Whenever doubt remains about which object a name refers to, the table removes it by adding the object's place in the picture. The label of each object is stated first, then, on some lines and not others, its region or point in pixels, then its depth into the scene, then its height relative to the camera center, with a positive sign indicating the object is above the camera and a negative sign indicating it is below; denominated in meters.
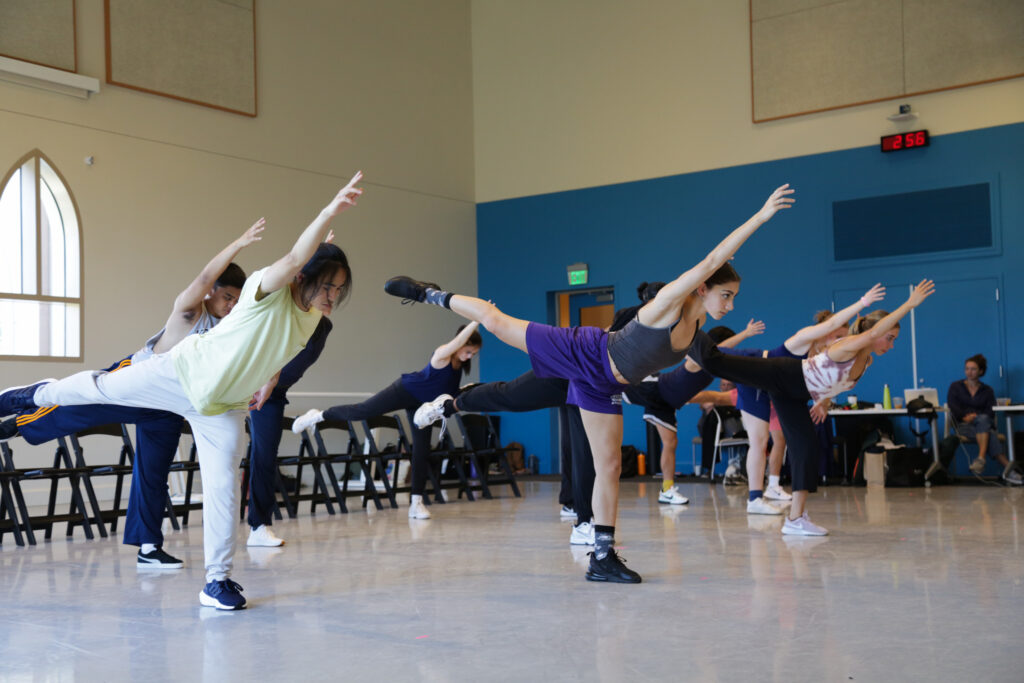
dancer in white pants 3.34 +0.01
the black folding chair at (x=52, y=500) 5.66 -0.79
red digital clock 11.01 +2.62
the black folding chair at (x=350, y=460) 7.62 -0.77
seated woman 9.89 -0.54
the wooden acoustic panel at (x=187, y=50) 10.14 +3.70
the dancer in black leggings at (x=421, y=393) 6.58 -0.18
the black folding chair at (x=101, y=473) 6.01 -0.65
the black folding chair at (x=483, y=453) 8.92 -0.81
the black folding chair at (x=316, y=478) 7.26 -0.91
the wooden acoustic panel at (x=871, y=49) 10.66 +3.77
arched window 9.27 +1.12
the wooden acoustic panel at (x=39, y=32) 9.20 +3.45
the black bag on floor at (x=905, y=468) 9.46 -1.09
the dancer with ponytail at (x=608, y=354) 3.62 +0.05
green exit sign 13.51 +1.35
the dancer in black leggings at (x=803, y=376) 4.90 -0.07
